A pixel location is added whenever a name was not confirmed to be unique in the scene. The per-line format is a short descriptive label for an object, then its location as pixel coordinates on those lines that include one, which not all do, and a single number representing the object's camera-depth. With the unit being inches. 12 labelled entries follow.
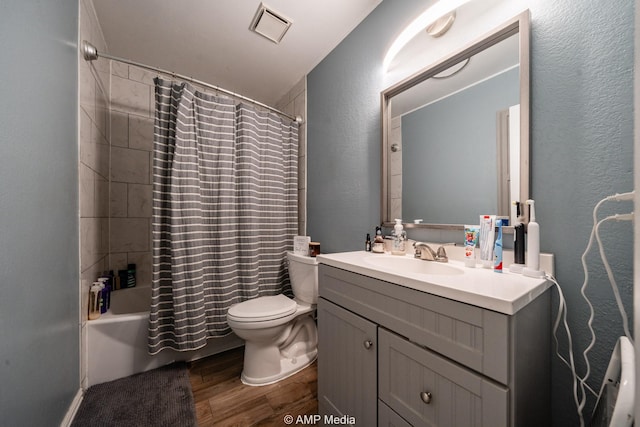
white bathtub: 53.9
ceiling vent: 57.9
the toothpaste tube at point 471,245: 36.9
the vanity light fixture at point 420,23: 42.6
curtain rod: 51.6
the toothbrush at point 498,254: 33.2
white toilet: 54.0
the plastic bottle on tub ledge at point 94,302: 55.9
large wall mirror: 35.4
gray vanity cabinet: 22.0
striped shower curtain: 57.6
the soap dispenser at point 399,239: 48.8
